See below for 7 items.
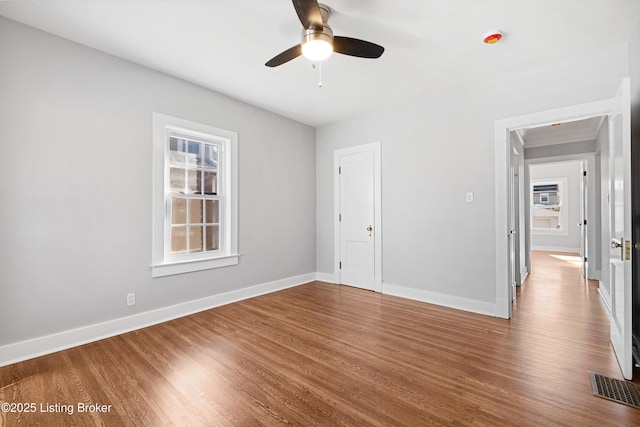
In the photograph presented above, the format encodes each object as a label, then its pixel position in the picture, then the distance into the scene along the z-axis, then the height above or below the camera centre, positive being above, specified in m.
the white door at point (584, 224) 5.16 -0.15
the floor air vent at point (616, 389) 1.82 -1.17
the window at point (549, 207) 8.68 +0.29
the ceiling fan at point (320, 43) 1.93 +1.32
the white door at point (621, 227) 2.05 -0.09
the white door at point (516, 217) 4.30 -0.02
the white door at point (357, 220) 4.51 -0.06
